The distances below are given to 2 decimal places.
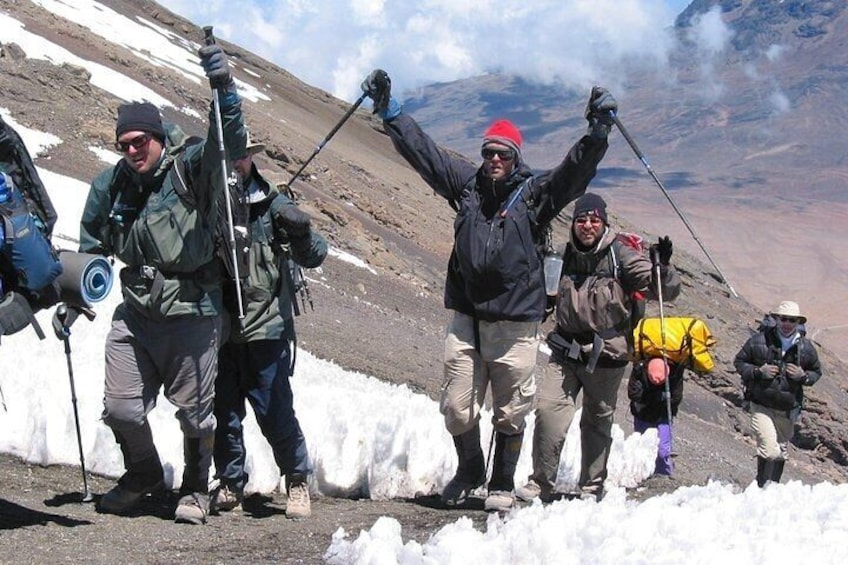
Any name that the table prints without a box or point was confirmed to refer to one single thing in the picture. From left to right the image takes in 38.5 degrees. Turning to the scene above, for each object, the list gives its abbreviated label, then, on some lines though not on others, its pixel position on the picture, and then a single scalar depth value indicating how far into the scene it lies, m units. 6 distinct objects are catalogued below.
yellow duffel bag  9.54
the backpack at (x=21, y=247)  4.90
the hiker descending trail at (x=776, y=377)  9.34
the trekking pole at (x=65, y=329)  5.76
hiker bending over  9.59
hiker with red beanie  6.41
